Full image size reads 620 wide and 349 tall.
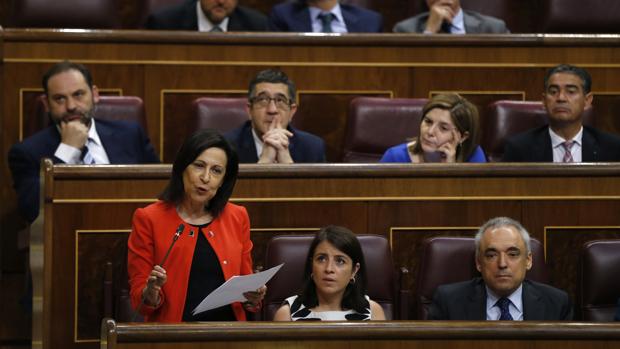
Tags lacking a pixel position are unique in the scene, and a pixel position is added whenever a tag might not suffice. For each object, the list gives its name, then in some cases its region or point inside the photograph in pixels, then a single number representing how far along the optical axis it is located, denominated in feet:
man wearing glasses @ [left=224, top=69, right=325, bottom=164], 66.17
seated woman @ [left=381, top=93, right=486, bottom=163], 65.85
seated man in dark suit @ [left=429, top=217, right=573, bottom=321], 63.41
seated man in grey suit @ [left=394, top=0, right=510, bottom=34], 69.66
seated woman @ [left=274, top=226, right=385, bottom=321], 62.93
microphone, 61.79
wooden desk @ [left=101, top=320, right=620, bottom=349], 60.39
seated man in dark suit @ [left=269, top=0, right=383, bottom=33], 69.80
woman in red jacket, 62.51
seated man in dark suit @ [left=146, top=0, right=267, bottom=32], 69.36
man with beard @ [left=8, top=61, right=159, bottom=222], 65.46
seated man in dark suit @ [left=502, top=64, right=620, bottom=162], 66.97
